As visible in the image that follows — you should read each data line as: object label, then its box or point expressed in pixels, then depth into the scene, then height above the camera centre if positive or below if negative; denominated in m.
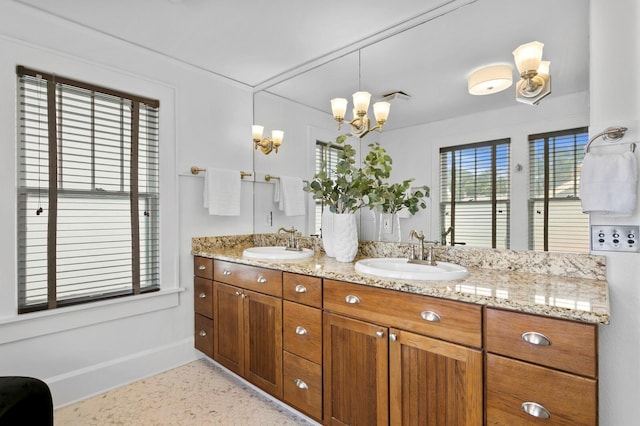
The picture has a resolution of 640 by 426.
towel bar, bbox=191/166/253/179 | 2.64 +0.33
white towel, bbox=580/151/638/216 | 1.20 +0.10
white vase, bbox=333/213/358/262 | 1.98 -0.16
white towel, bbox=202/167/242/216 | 2.67 +0.16
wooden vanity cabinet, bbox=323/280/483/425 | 1.21 -0.61
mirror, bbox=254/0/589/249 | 1.51 +0.75
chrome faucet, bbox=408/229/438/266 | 1.78 -0.23
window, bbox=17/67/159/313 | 1.95 +0.12
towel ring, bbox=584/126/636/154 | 1.27 +0.30
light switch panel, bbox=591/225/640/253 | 1.25 -0.10
